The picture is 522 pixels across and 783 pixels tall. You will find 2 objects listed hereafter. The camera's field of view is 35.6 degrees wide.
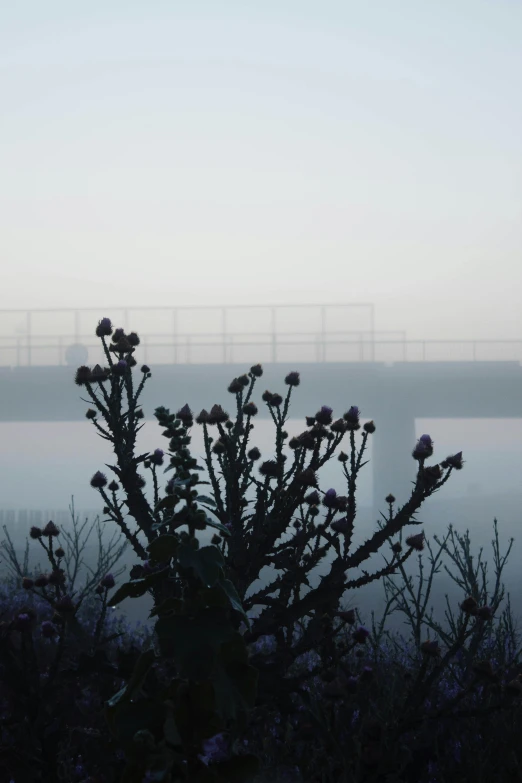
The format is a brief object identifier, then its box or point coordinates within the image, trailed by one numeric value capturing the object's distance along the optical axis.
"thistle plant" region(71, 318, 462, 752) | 4.43
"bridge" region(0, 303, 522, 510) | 37.50
